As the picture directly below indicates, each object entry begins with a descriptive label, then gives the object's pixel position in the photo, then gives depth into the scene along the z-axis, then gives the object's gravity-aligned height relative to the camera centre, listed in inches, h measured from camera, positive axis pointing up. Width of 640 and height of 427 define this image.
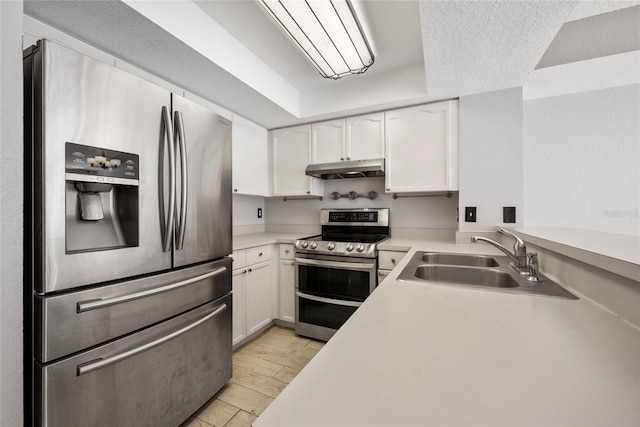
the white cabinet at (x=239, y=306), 84.3 -30.3
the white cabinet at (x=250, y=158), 97.9 +21.0
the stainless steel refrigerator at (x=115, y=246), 37.6 -6.0
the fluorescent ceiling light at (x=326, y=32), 54.4 +41.6
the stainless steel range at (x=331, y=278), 86.8 -22.3
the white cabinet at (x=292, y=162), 110.9 +20.8
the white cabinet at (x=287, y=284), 100.9 -27.6
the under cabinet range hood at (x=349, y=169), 95.3 +15.7
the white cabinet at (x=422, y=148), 88.5 +21.7
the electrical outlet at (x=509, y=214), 82.8 -0.7
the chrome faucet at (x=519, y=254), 48.9 -7.9
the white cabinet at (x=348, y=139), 98.7 +27.8
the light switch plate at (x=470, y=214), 86.8 -0.8
